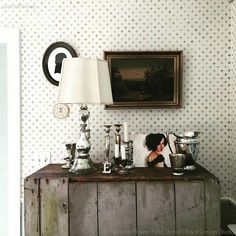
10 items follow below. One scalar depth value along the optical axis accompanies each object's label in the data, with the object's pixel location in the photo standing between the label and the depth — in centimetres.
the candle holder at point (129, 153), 195
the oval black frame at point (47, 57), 227
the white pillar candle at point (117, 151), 197
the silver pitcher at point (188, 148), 185
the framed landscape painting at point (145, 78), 224
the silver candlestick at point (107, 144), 197
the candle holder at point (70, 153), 202
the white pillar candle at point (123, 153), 192
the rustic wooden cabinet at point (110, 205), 171
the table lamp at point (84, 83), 174
